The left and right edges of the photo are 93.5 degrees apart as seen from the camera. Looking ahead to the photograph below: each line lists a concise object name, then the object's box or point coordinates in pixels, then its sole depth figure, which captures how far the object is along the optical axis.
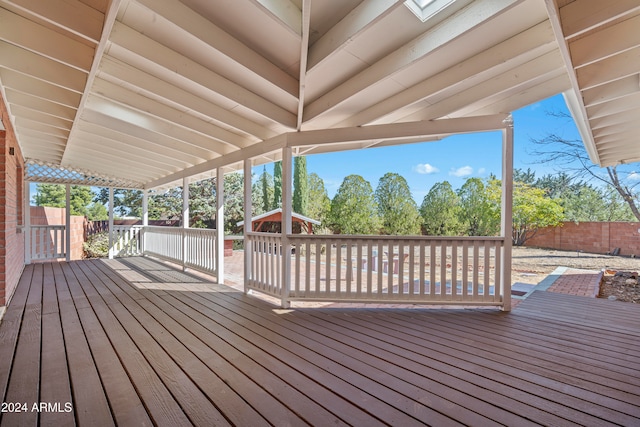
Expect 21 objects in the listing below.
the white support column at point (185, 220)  6.39
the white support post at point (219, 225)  5.28
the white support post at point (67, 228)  7.22
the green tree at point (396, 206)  10.16
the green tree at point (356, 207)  10.53
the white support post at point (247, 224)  4.46
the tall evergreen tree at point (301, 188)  14.45
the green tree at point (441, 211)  10.08
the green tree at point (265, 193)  18.27
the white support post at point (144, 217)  8.55
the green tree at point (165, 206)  17.02
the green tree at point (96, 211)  19.89
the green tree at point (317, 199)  13.82
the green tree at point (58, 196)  19.59
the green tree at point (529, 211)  10.90
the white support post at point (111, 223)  8.02
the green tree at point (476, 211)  10.34
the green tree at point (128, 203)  19.00
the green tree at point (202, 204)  16.12
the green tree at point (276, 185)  16.43
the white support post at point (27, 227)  6.39
